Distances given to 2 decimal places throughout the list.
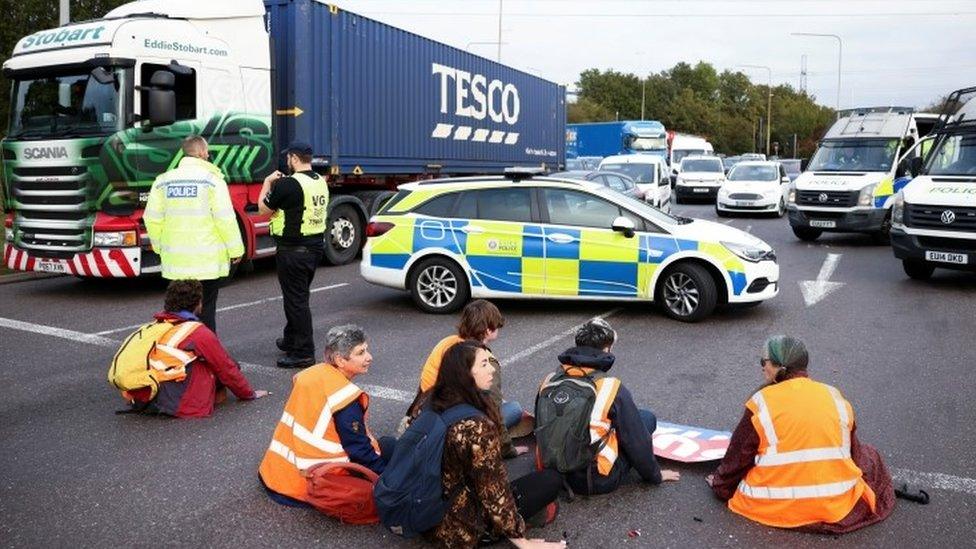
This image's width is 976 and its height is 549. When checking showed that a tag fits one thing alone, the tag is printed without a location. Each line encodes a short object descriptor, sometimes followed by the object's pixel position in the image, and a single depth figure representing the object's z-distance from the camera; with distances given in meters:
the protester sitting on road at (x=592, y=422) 4.28
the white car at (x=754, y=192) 22.97
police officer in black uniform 6.88
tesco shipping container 12.02
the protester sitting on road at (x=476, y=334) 4.78
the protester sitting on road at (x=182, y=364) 5.66
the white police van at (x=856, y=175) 15.93
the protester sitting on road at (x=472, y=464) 3.54
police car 8.85
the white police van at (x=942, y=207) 10.84
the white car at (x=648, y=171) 20.38
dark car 17.75
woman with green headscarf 3.96
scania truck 9.89
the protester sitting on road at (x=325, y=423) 4.11
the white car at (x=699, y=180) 28.84
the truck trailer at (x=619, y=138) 37.62
